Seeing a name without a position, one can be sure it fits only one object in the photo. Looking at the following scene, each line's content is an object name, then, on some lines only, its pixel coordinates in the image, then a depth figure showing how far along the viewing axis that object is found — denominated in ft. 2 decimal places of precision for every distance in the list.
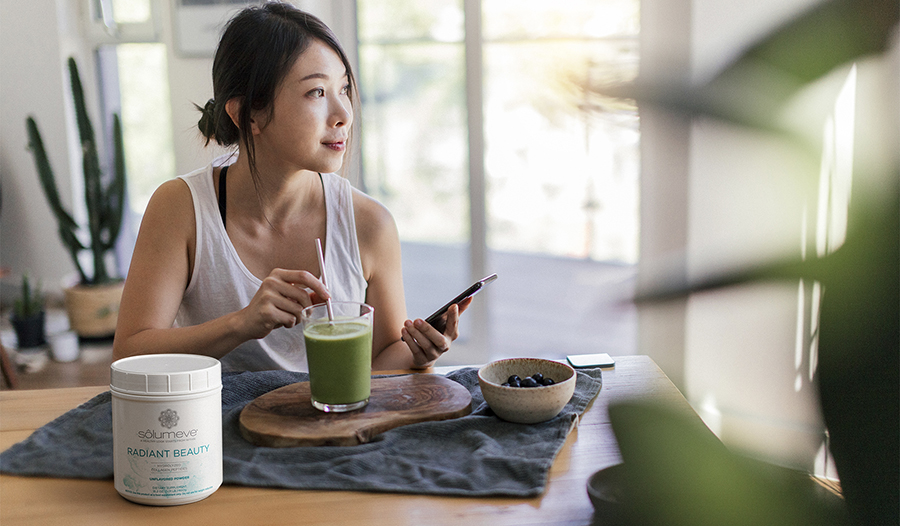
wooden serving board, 2.71
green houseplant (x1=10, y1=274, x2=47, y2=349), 10.47
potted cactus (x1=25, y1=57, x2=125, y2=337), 10.75
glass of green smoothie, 2.97
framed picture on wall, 10.82
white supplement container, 2.19
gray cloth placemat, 2.40
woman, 4.02
